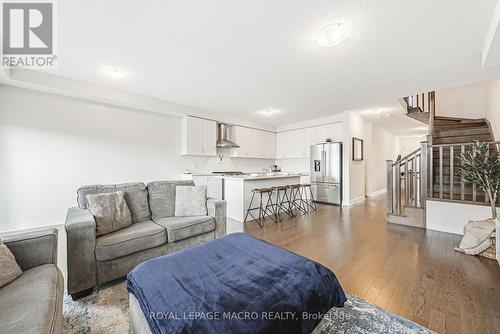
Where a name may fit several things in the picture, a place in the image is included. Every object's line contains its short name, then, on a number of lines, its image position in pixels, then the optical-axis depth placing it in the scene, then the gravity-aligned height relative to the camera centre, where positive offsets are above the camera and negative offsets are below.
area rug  1.38 -1.11
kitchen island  3.98 -0.43
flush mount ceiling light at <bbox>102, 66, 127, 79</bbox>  3.06 +1.50
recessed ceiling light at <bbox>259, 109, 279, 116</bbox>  5.38 +1.54
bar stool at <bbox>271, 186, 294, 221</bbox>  4.55 -0.83
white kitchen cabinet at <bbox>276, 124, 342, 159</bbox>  5.98 +0.96
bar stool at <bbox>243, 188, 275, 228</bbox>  3.93 -0.82
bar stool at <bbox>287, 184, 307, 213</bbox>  4.84 -0.77
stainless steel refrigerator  5.62 -0.12
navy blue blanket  0.91 -0.65
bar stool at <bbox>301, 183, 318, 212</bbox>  5.26 -0.96
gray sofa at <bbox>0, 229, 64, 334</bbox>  0.89 -0.67
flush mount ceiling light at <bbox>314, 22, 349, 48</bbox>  2.10 +1.46
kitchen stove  5.86 -0.15
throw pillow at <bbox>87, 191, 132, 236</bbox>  2.04 -0.46
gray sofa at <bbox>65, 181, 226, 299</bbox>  1.72 -0.68
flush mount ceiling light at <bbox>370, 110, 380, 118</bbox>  5.45 +1.53
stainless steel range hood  5.80 +0.88
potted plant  2.46 -0.13
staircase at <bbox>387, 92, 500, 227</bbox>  3.35 -0.13
